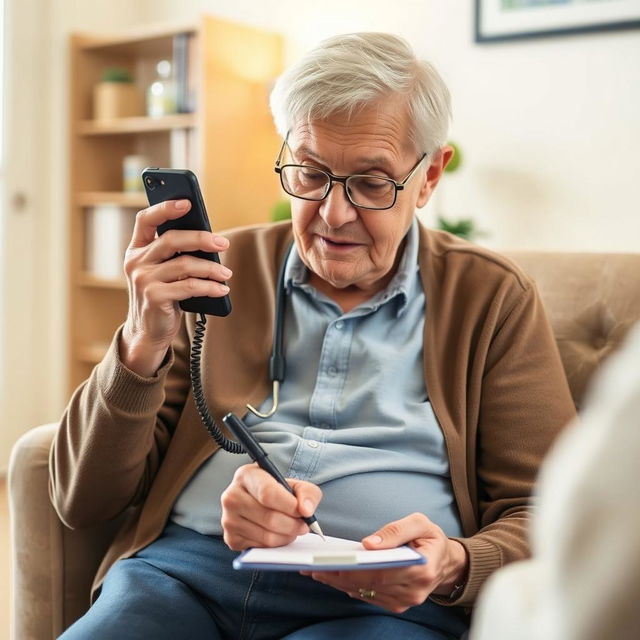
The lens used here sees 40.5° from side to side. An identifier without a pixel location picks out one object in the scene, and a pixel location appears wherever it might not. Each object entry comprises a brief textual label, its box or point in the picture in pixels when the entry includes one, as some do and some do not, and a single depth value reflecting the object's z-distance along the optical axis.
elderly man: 1.20
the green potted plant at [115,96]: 3.60
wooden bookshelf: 3.31
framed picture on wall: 2.73
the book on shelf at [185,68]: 3.34
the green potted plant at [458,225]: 2.86
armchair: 1.41
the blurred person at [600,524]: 0.46
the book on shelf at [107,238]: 3.56
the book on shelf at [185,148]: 3.37
